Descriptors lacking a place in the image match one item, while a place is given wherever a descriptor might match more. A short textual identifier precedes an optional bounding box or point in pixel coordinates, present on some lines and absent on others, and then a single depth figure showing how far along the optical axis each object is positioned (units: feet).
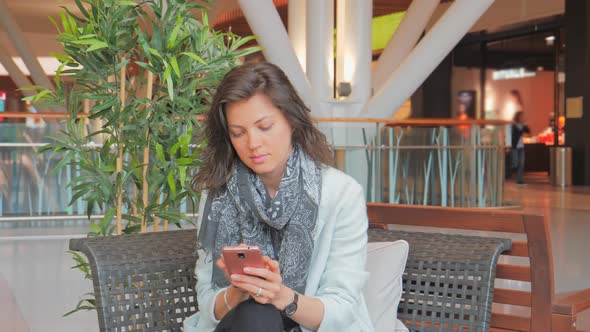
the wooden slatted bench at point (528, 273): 6.88
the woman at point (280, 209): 6.20
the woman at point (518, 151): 53.83
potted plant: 8.96
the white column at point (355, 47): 29.55
